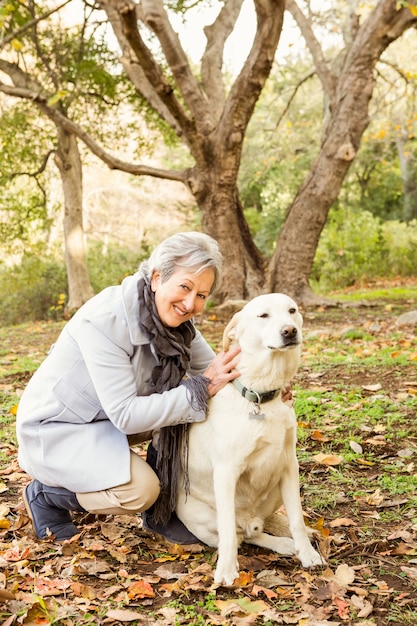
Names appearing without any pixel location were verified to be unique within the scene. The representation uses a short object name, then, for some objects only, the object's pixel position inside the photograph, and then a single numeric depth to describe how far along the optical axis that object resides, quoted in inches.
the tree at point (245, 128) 379.2
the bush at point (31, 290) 587.8
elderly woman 119.3
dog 113.9
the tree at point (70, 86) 502.3
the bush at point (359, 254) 667.4
